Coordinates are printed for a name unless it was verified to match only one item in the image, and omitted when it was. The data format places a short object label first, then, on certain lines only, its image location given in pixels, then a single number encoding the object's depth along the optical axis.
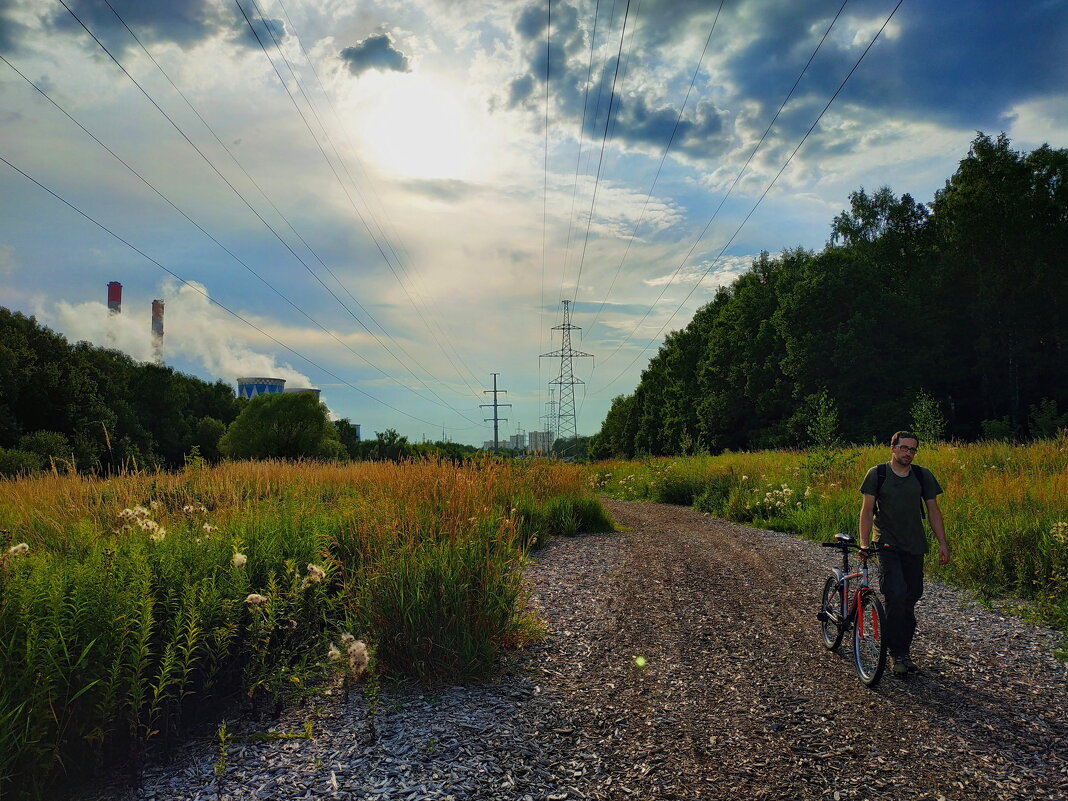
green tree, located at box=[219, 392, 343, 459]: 46.00
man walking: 4.88
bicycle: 4.61
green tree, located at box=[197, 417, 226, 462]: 60.10
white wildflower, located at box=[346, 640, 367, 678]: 3.52
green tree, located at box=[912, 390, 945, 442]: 16.20
